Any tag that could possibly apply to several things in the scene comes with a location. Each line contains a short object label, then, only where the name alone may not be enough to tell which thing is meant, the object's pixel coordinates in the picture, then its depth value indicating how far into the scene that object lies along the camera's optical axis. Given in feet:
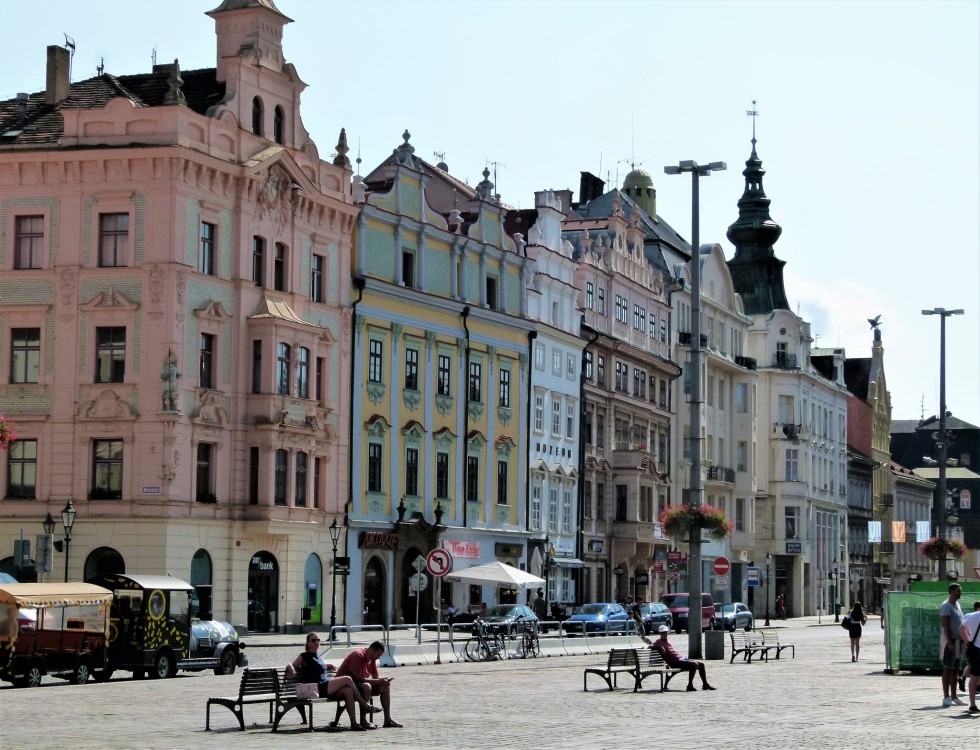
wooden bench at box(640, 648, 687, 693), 108.17
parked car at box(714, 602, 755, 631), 241.14
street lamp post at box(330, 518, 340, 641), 198.32
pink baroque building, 183.93
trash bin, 153.80
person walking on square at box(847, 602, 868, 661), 158.92
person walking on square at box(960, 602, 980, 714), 91.15
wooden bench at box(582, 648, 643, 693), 108.88
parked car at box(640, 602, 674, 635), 221.87
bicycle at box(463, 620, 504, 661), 156.76
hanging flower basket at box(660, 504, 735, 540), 152.25
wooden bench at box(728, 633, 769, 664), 155.12
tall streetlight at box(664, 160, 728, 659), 144.46
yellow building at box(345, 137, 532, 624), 216.74
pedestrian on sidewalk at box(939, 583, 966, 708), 97.09
